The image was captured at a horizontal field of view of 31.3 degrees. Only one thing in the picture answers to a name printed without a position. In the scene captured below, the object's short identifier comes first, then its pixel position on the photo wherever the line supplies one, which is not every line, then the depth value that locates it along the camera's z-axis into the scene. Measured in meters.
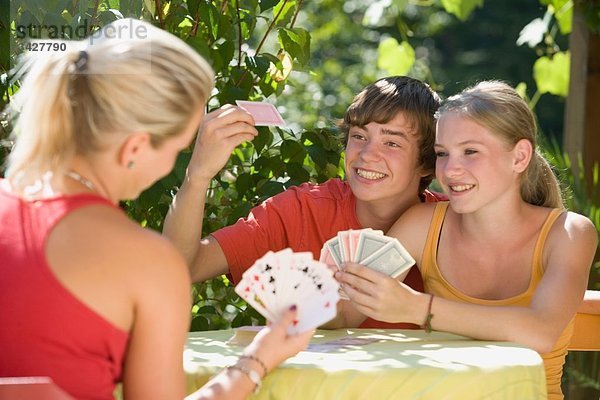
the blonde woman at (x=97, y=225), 1.99
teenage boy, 3.35
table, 2.34
